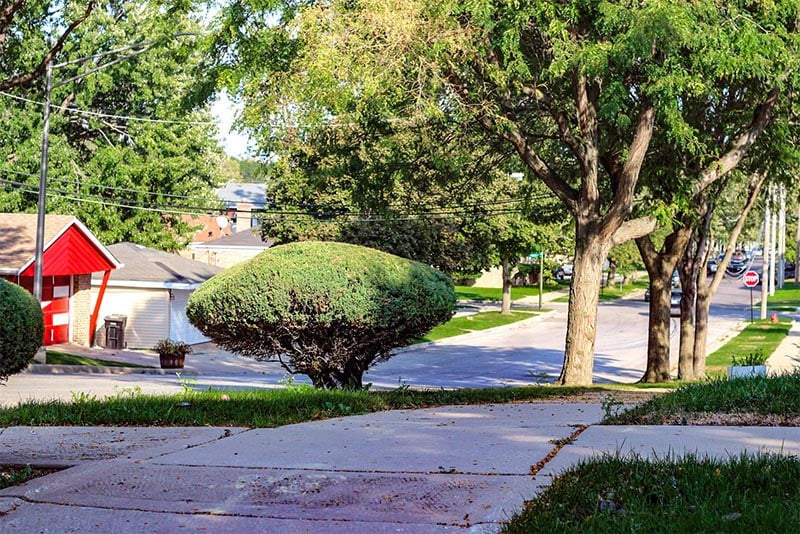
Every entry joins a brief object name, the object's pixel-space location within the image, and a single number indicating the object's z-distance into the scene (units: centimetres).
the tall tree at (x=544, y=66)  1628
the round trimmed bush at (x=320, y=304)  1321
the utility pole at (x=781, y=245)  6532
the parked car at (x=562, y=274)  9464
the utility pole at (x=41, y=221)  2872
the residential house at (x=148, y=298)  3981
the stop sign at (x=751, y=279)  4447
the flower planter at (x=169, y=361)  3294
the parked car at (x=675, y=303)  5410
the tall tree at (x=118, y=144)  4803
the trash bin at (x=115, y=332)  3850
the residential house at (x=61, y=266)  3397
